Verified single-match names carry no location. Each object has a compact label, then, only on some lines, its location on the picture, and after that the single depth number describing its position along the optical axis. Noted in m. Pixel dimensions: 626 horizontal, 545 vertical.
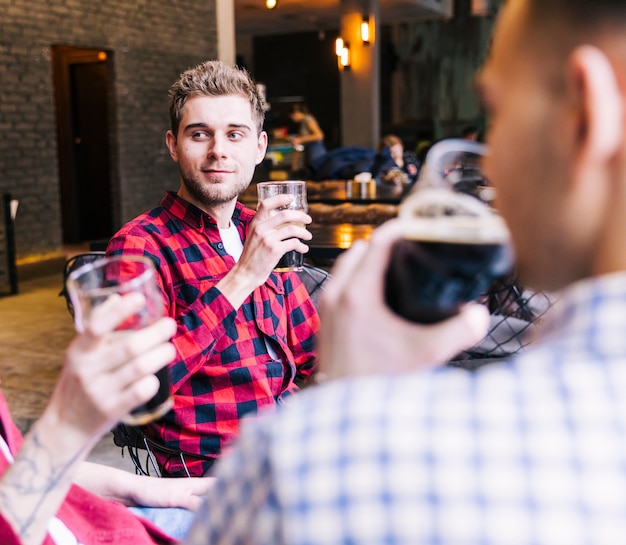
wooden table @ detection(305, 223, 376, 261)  2.84
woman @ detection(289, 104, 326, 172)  10.77
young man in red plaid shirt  1.48
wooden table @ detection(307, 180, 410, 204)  5.14
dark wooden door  8.62
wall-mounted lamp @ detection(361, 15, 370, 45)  11.16
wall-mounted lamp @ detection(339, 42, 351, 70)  11.40
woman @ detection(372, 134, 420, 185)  7.14
